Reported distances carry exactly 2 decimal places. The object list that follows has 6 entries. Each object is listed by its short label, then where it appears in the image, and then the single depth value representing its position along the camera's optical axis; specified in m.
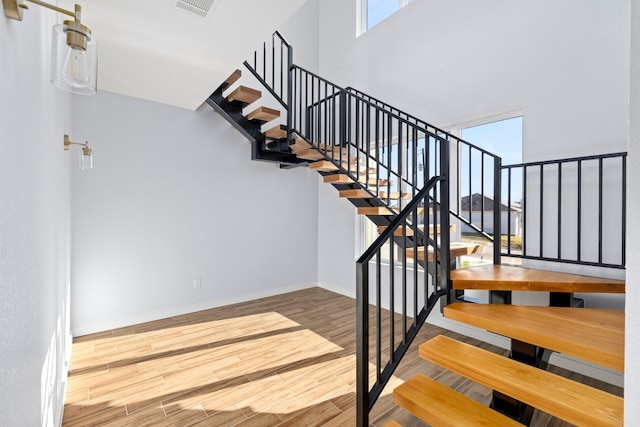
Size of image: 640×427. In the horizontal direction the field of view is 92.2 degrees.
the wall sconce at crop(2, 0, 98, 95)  0.90
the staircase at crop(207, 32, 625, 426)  1.42
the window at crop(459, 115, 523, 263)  3.00
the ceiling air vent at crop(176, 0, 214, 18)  1.91
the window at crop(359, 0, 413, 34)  4.24
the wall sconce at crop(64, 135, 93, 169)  2.43
